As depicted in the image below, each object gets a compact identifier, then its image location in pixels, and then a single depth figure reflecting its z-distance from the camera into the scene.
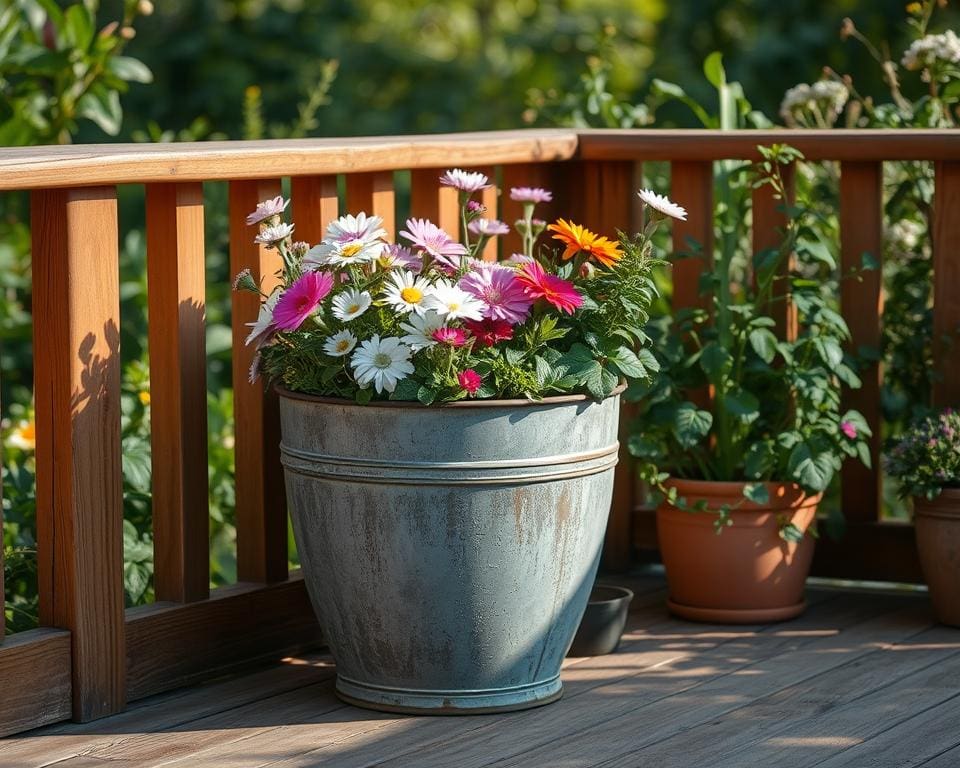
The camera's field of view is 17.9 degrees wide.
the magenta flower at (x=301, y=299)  4.41
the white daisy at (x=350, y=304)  4.39
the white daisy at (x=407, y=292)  4.34
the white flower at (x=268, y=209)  4.65
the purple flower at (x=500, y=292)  4.43
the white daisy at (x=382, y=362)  4.37
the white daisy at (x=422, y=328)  4.35
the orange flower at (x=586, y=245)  4.63
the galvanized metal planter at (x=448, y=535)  4.47
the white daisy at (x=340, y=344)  4.46
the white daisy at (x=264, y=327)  4.56
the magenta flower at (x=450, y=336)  4.31
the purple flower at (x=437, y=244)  4.62
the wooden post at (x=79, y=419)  4.48
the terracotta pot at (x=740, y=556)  5.78
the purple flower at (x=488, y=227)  5.17
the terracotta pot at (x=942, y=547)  5.62
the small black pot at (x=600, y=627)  5.36
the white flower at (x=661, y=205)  4.71
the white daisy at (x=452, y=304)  4.32
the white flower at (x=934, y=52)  6.29
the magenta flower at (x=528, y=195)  5.15
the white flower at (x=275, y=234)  4.61
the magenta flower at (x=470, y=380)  4.36
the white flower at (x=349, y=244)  4.51
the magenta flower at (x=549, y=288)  4.43
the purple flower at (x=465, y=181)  4.87
